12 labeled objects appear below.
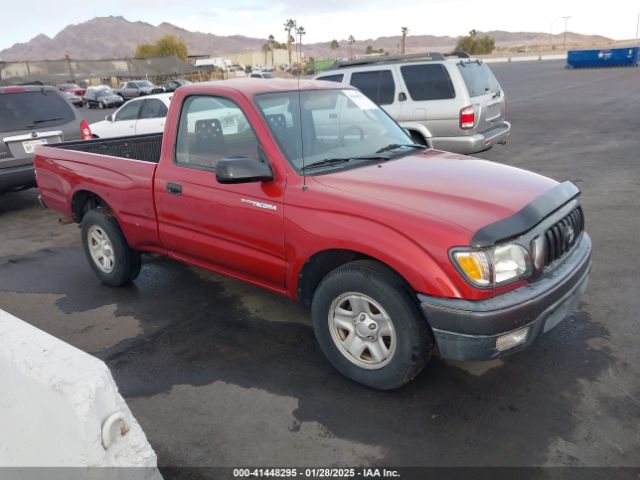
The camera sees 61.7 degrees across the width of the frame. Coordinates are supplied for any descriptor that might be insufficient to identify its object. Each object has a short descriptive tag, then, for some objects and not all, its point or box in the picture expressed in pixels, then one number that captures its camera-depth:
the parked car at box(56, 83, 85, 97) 38.78
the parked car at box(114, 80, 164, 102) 35.81
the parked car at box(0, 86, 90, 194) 7.69
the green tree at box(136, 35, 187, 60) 90.81
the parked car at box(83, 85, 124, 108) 32.69
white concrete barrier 1.83
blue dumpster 45.31
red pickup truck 2.84
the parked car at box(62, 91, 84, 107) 34.38
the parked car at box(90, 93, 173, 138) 10.86
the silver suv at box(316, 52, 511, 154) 8.74
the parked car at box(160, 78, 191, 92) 35.65
